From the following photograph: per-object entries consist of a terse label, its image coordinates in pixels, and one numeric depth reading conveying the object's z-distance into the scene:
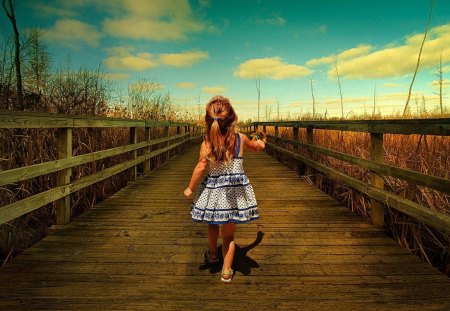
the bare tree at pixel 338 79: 26.78
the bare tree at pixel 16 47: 6.41
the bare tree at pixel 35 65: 10.08
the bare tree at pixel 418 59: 20.32
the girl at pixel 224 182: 2.55
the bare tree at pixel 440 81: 22.42
